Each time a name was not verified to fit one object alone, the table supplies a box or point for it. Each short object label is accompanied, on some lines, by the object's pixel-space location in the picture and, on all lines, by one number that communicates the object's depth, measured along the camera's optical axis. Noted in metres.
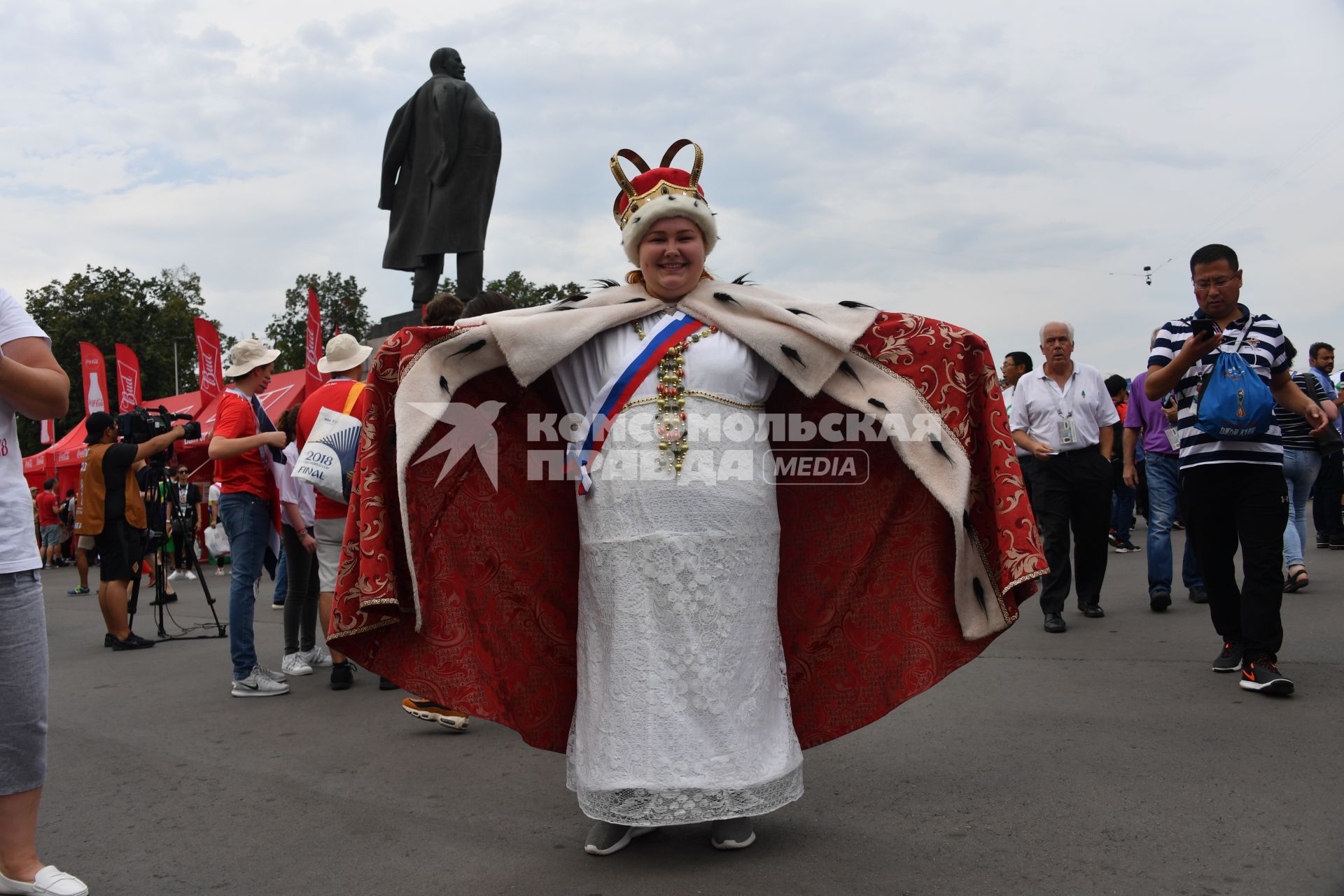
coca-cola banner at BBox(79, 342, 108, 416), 20.69
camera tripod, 8.91
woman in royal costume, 3.26
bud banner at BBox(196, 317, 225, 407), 18.08
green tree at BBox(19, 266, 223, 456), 47.31
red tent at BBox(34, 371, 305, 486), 17.52
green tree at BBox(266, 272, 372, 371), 57.75
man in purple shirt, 7.56
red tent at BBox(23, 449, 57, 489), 23.22
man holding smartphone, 5.00
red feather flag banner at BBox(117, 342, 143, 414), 19.62
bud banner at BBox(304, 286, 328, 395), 16.02
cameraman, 8.40
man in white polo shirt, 7.38
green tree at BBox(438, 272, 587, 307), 39.73
